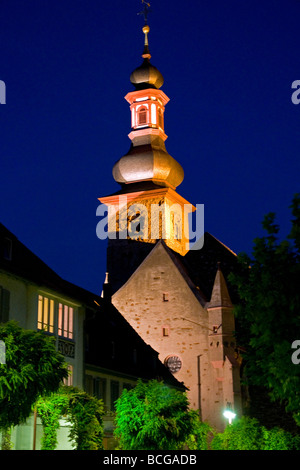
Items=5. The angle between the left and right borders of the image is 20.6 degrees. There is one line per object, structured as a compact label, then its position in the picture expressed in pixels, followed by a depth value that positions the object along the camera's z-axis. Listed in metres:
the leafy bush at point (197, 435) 32.28
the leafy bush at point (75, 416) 28.31
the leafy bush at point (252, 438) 38.41
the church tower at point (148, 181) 79.88
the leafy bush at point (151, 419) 30.05
